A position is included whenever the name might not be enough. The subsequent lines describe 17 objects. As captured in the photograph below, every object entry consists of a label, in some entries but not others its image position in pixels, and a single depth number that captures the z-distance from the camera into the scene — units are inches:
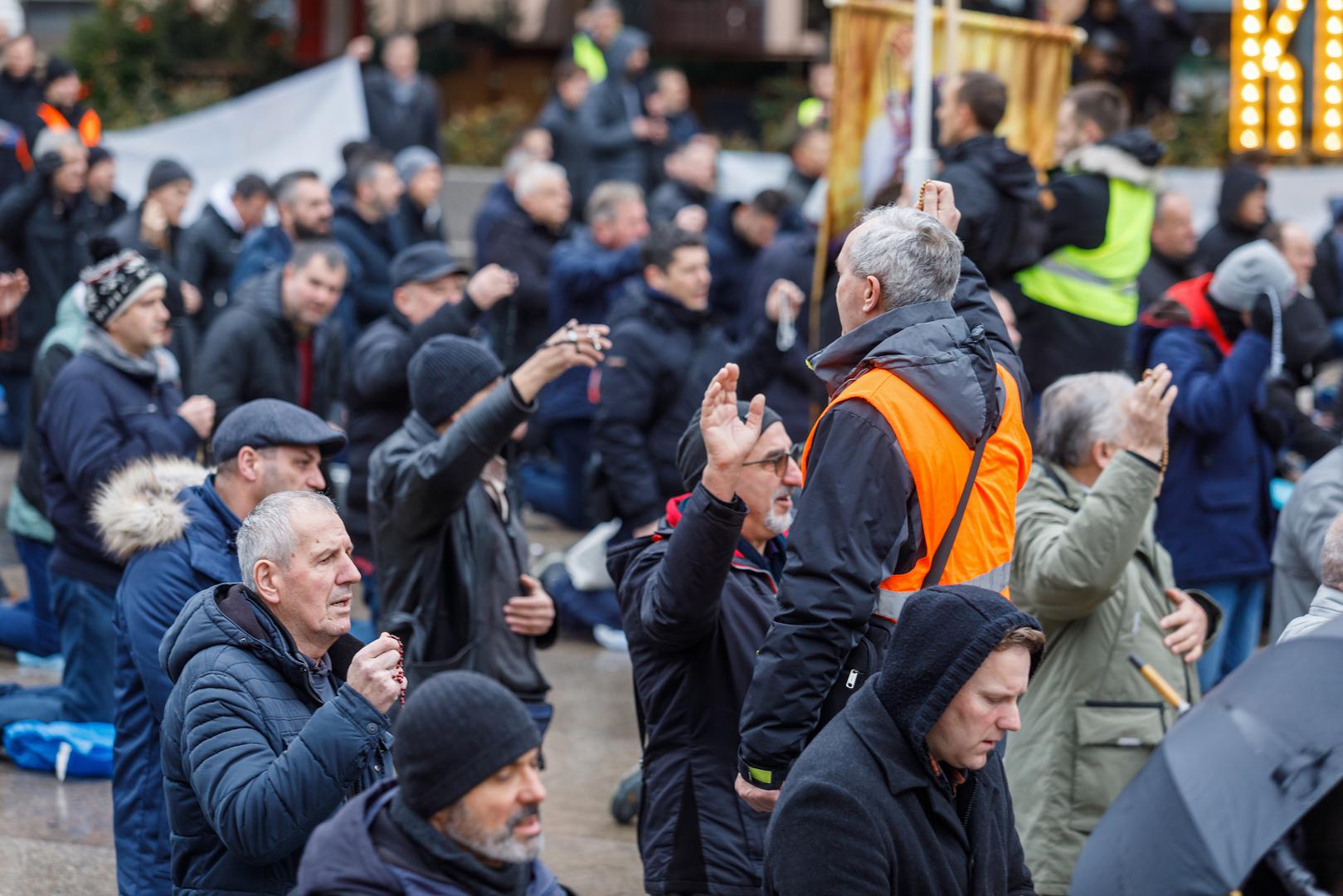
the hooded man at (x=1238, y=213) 797.9
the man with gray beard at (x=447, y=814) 240.5
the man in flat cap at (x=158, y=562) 371.9
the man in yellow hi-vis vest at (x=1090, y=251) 596.7
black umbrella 210.1
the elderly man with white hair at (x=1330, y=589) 331.0
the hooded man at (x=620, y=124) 1134.4
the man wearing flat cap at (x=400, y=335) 572.4
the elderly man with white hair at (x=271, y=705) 287.7
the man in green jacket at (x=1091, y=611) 390.3
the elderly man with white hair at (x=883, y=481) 311.3
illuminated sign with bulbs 726.5
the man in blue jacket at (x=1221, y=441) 549.6
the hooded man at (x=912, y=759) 266.5
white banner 1172.5
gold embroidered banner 618.2
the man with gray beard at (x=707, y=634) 327.0
